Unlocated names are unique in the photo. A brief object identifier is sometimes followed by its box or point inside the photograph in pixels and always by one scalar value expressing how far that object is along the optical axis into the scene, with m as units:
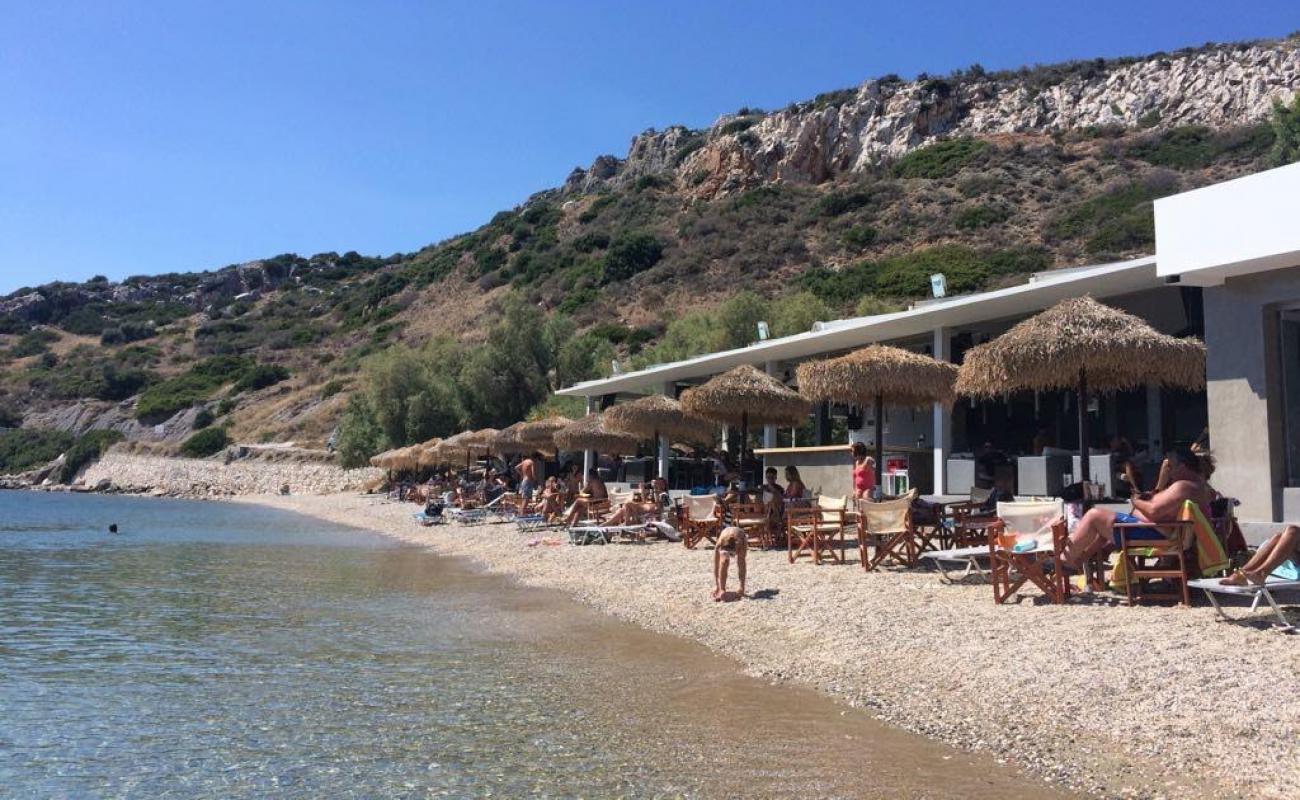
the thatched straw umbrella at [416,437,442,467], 28.08
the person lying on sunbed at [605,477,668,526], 14.30
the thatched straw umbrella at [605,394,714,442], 15.14
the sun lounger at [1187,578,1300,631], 5.80
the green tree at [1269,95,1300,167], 25.52
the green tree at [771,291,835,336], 28.56
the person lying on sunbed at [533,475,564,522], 17.77
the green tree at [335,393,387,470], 39.06
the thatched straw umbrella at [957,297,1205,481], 8.22
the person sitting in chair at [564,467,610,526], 15.61
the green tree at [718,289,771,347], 29.31
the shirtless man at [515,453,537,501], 20.02
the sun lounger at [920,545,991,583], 8.16
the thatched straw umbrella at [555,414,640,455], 17.58
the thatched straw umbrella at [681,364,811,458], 12.59
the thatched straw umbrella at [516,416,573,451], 20.54
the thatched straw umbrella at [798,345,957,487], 10.47
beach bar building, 8.11
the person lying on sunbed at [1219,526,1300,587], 5.96
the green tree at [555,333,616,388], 34.03
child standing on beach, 8.74
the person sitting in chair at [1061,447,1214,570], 6.62
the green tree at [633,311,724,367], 29.53
